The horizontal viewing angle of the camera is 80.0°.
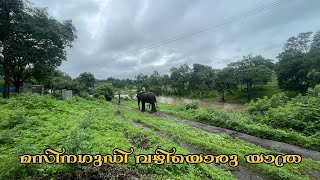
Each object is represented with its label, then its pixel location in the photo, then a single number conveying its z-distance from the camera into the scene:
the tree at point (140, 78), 89.09
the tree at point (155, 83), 67.72
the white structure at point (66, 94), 26.56
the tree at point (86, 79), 56.47
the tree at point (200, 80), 60.94
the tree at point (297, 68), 37.22
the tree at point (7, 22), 18.43
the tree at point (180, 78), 65.31
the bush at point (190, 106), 22.44
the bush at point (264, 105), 17.55
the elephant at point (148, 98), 19.62
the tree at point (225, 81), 46.62
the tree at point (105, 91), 38.00
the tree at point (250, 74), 45.31
